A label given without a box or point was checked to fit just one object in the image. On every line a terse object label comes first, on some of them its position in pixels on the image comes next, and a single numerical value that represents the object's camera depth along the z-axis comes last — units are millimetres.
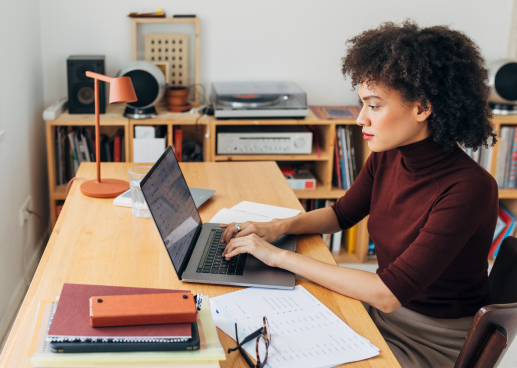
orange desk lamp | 1588
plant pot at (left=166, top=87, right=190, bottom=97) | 2717
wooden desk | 958
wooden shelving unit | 2570
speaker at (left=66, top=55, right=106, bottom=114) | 2576
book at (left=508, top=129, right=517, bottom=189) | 2803
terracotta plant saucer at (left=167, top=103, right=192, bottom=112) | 2732
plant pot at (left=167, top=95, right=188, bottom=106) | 2729
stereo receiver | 2645
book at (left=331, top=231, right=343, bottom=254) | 2916
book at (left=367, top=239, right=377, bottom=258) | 2910
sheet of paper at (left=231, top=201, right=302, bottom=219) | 1558
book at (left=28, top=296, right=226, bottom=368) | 767
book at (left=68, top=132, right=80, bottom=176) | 2639
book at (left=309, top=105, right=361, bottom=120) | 2719
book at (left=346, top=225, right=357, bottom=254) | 2910
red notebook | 782
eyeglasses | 879
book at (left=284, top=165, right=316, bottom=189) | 2775
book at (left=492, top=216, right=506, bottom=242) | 2916
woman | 1136
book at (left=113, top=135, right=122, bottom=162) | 2680
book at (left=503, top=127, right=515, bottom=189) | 2785
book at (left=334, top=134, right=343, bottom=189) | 2773
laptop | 1142
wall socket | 2379
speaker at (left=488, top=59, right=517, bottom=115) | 2686
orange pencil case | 798
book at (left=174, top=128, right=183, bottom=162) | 2674
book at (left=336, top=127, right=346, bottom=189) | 2760
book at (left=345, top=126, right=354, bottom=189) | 2766
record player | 2600
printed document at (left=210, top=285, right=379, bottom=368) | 905
